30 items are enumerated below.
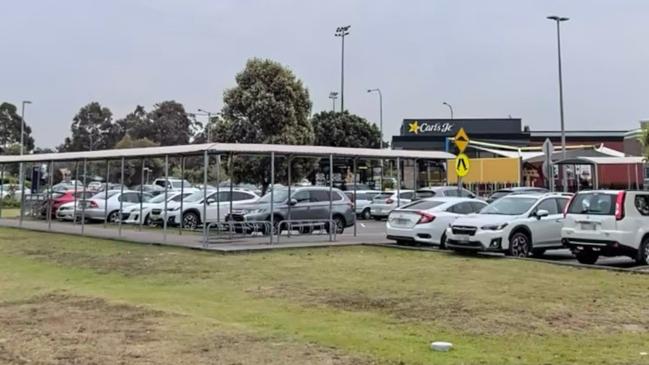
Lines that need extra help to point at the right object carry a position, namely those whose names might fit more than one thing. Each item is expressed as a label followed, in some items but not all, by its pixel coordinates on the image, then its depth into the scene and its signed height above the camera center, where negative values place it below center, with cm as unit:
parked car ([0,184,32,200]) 4903 +147
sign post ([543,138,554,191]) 2542 +183
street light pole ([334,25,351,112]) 6770 +1672
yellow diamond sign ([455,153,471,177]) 2245 +155
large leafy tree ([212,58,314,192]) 3756 +531
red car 3272 +61
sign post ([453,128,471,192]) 2217 +181
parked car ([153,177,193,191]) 4184 +192
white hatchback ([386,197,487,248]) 1938 -7
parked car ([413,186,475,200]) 2999 +97
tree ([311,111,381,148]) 6116 +716
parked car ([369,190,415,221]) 3381 +60
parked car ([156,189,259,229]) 2703 +25
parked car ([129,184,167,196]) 3250 +120
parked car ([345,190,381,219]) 3663 +49
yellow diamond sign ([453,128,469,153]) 2214 +225
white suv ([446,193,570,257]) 1716 -29
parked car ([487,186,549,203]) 2843 +96
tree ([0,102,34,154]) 11531 +1385
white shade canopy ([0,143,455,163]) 1908 +187
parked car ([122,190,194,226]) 2894 +17
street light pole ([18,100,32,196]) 3119 +125
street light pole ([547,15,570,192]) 3853 +866
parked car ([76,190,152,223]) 3120 +30
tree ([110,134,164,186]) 5112 +356
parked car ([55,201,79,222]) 3244 +8
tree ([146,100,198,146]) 10972 +1340
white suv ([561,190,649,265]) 1529 -17
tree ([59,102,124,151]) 11512 +1323
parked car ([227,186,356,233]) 2386 +24
